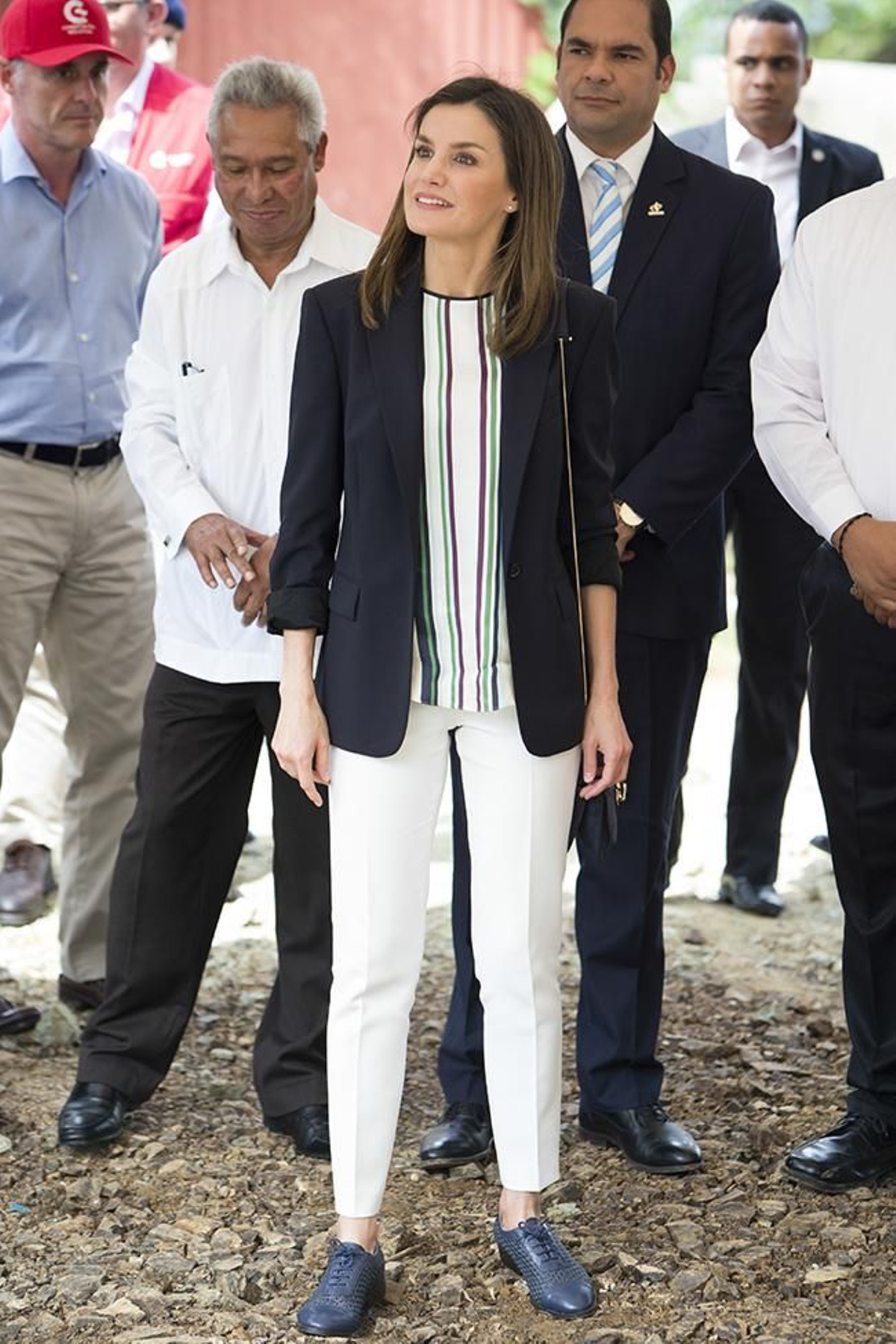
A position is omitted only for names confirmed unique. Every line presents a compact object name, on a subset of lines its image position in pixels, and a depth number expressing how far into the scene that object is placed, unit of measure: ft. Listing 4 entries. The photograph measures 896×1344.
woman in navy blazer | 20.90
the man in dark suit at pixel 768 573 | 39.01
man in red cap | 30.09
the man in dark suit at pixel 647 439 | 25.81
